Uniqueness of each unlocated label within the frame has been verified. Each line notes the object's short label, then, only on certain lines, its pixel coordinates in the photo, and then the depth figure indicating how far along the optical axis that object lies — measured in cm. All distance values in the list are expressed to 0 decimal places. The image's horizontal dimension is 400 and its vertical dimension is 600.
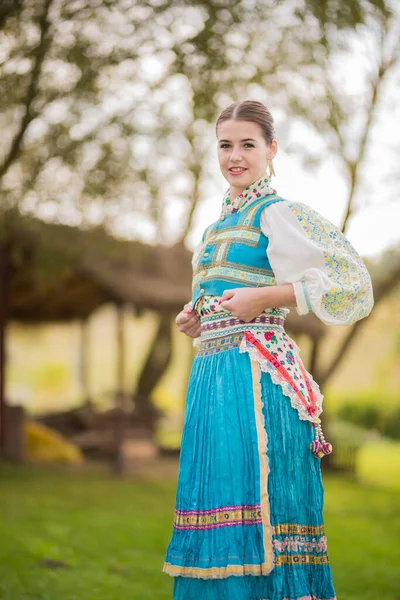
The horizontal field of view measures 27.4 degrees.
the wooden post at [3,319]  1176
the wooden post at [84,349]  1600
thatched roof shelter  1043
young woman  246
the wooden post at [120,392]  1233
